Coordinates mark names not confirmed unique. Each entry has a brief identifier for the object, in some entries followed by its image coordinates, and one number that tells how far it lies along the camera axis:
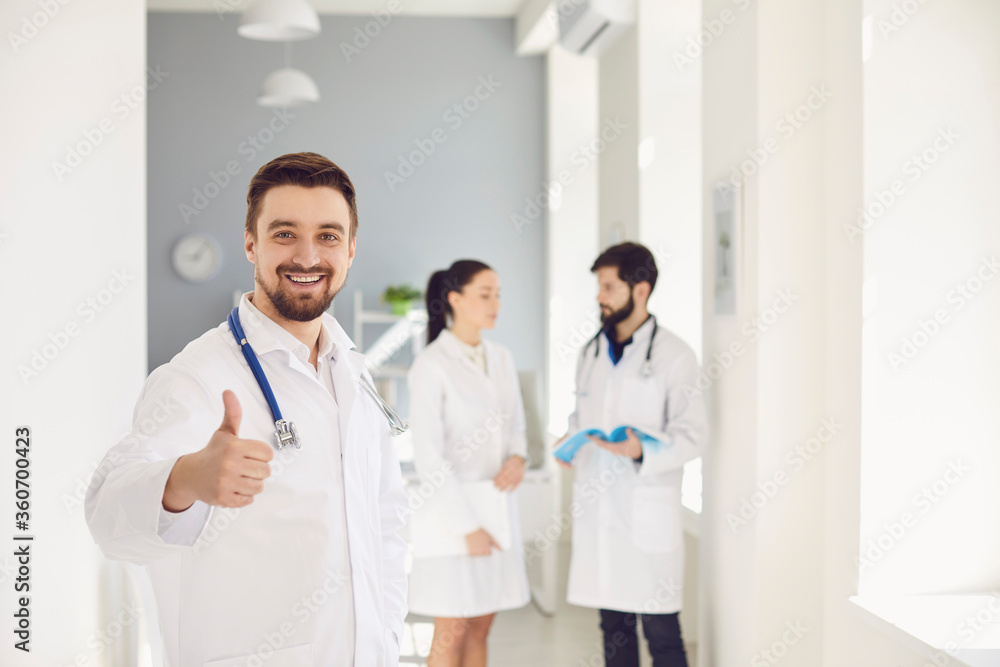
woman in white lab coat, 2.84
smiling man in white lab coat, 1.22
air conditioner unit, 3.85
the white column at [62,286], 1.95
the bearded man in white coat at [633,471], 2.81
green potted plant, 6.09
